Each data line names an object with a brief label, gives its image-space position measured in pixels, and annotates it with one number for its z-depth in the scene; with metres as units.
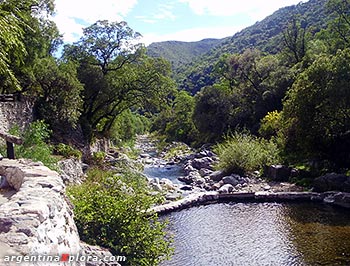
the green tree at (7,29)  5.20
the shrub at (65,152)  17.37
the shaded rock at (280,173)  17.48
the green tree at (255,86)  28.47
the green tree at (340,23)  26.59
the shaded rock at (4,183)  5.97
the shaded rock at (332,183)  14.41
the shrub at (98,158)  21.59
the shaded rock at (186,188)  17.41
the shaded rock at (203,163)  22.88
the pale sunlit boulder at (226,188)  15.77
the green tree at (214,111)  31.98
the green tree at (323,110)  14.52
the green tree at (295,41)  31.98
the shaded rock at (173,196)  15.24
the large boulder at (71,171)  14.05
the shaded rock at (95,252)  5.25
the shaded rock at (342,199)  13.00
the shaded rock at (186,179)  19.49
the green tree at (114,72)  23.59
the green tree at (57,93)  17.67
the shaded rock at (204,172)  20.83
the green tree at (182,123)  42.18
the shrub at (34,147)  10.15
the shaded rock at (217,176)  18.50
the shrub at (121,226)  6.43
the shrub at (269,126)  23.91
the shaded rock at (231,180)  17.05
